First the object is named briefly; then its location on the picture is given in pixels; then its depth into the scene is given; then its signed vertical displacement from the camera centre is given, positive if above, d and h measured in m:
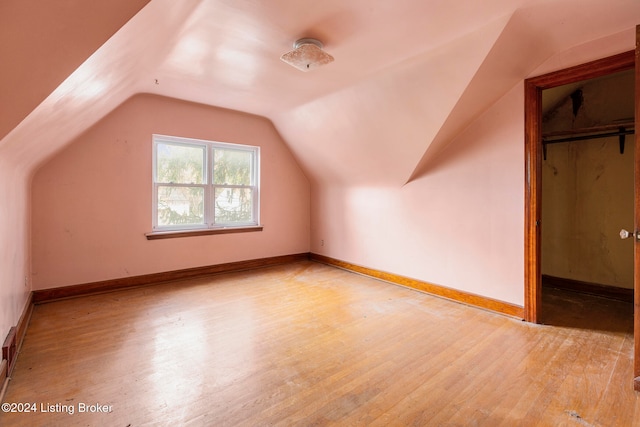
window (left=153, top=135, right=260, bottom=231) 4.02 +0.42
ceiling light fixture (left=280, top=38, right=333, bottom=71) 2.30 +1.24
